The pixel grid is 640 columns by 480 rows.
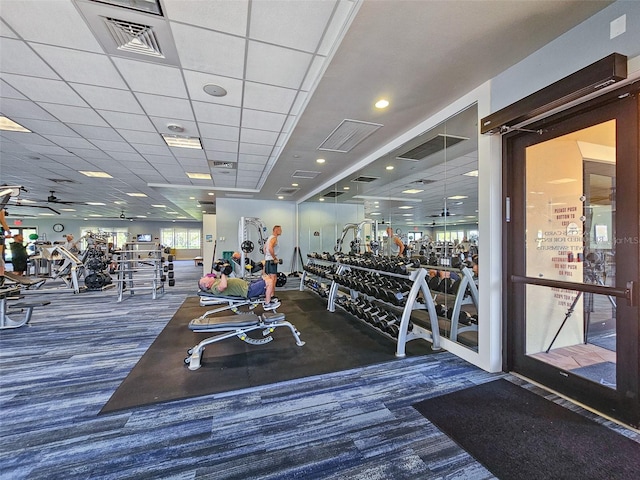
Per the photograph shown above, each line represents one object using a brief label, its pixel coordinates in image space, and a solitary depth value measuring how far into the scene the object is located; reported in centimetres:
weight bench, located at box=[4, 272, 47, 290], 432
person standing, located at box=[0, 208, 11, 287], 420
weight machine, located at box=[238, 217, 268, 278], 582
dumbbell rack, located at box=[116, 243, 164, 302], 591
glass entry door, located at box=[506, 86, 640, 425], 186
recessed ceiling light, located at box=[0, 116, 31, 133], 366
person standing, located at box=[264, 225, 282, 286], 445
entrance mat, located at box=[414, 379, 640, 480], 152
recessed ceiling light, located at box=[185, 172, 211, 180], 651
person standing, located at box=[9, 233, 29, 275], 690
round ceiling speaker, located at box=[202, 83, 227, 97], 287
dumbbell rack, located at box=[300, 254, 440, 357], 309
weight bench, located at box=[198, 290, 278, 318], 326
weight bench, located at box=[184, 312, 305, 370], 283
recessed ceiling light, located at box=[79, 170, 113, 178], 640
